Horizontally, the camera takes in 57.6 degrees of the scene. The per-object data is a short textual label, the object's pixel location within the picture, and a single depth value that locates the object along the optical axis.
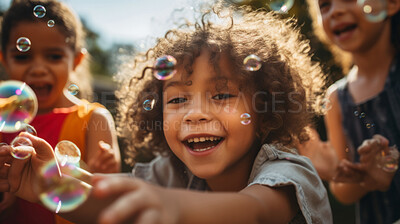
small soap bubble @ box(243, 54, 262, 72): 0.45
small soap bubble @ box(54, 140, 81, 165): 0.44
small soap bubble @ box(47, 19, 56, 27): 0.59
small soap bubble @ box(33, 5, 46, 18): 0.55
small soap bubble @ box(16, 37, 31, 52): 0.55
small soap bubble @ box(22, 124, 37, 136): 0.51
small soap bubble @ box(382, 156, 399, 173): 0.50
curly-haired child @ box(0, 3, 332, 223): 0.36
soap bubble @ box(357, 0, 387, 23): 0.52
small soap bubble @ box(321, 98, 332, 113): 0.54
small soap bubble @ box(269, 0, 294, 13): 0.55
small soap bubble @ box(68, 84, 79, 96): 0.56
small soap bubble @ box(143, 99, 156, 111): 0.50
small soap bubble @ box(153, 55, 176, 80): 0.45
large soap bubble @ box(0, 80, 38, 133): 0.50
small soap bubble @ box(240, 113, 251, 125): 0.43
